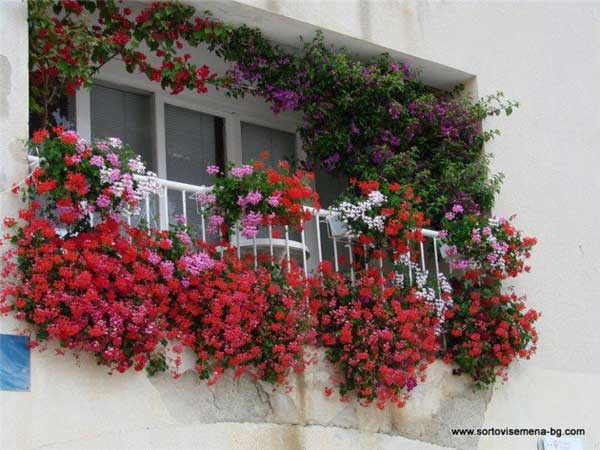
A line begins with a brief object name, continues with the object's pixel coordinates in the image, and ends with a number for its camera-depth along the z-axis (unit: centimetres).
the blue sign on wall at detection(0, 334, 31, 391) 523
